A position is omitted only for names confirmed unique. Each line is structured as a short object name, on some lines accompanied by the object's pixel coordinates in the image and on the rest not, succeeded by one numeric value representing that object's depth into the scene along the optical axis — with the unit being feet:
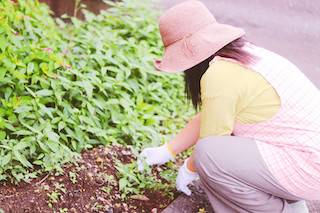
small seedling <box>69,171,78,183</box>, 7.35
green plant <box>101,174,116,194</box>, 7.38
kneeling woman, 6.17
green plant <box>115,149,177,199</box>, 7.51
